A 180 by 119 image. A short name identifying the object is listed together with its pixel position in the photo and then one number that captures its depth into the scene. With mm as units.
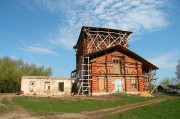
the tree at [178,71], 48517
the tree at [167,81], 71542
